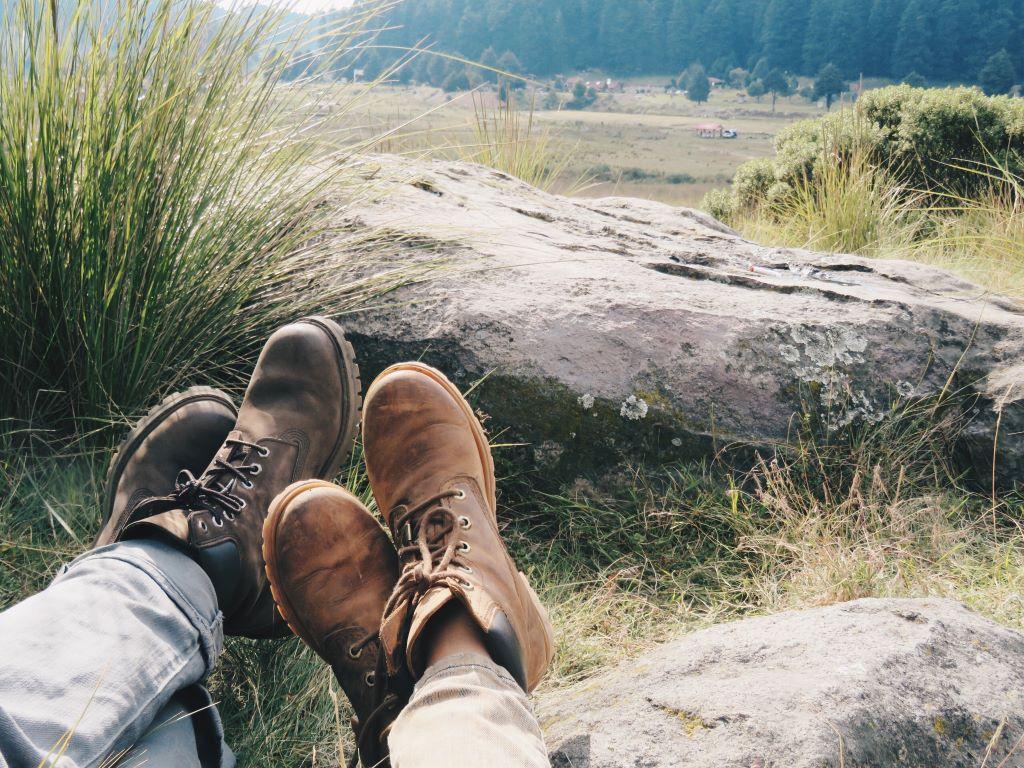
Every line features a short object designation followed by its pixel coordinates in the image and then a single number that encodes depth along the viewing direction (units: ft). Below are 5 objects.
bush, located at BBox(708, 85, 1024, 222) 19.56
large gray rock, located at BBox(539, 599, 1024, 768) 3.17
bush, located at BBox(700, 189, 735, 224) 24.67
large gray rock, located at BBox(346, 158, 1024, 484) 6.48
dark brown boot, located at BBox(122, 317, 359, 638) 4.53
